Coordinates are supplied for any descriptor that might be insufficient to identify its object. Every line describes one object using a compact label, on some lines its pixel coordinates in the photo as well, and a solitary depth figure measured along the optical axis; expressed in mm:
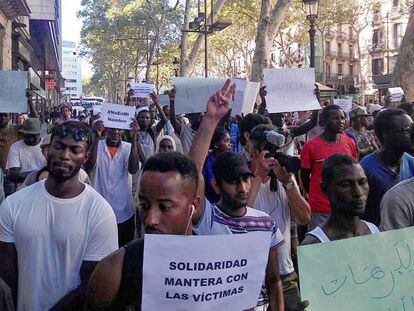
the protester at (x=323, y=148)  5281
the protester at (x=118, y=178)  5559
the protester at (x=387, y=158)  3973
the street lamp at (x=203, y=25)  16266
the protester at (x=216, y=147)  4621
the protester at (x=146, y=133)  7059
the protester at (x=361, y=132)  7121
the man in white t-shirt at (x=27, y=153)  5926
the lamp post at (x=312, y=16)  12141
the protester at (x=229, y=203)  2801
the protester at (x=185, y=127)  6709
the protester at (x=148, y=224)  2006
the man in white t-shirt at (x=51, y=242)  2750
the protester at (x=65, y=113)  11841
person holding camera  3307
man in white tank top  2850
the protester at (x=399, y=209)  2953
